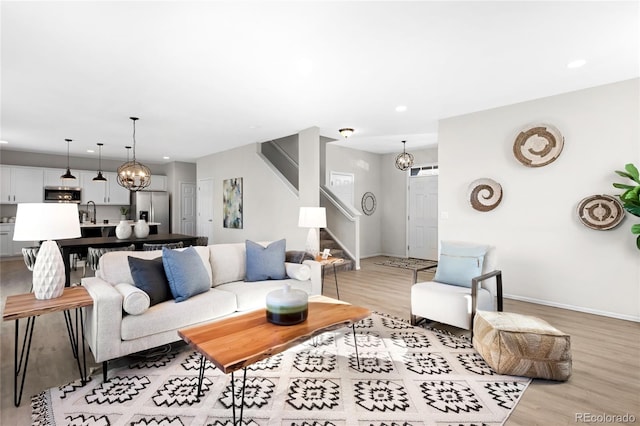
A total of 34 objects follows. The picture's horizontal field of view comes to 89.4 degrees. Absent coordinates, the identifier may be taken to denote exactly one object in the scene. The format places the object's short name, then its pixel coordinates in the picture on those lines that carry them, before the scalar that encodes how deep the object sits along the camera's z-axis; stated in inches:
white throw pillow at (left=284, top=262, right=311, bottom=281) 141.6
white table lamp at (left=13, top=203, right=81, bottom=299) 88.7
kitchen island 286.9
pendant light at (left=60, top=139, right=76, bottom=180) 286.5
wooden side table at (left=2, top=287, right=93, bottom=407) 81.3
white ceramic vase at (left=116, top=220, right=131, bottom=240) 205.1
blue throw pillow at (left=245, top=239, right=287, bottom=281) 139.0
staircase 258.8
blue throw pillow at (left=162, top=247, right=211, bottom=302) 111.0
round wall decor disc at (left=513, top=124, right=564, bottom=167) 161.8
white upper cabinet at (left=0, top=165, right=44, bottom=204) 303.4
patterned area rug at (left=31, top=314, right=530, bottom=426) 75.5
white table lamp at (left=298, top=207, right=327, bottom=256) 177.1
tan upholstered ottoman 90.0
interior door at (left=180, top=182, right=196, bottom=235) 403.9
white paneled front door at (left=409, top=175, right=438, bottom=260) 309.4
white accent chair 119.1
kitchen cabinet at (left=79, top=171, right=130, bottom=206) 351.6
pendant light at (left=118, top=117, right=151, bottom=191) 194.4
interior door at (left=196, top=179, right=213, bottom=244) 345.7
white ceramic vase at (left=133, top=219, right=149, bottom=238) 216.2
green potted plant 128.7
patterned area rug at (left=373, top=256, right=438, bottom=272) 281.1
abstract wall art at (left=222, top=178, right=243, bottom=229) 303.4
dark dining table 176.2
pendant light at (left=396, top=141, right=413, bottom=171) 268.3
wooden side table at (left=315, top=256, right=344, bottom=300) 163.6
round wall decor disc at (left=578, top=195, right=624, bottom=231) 144.8
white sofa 91.6
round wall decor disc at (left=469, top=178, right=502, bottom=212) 181.2
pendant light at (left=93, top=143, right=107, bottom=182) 285.9
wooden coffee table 70.0
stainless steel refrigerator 380.2
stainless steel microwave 328.5
